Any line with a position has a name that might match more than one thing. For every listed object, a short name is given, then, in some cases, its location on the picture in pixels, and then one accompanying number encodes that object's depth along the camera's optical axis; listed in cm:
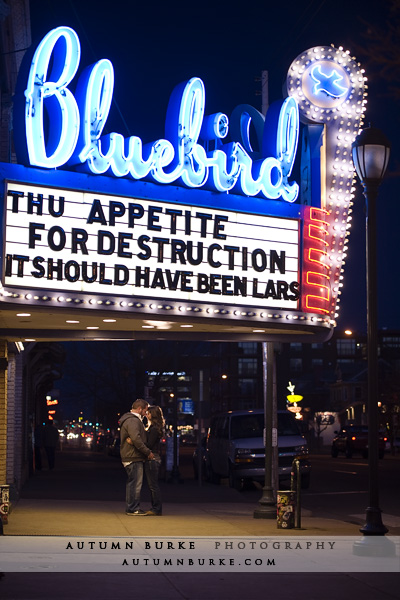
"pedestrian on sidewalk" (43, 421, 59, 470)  3381
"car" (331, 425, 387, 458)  5234
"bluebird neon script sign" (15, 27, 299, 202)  1330
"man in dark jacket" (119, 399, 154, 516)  1587
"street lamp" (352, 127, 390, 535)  1222
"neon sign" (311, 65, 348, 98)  1744
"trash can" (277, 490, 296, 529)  1449
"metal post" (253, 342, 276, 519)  1648
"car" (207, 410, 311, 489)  2589
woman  1612
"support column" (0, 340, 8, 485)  1658
